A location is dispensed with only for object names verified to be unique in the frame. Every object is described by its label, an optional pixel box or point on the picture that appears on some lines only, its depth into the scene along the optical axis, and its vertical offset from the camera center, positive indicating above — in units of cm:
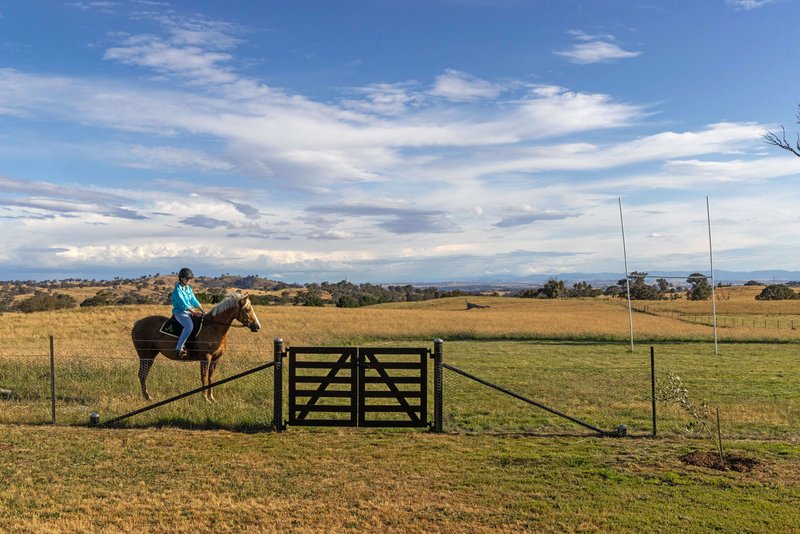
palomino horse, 1329 -98
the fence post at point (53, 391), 1095 -173
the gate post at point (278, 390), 1059 -172
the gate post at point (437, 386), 1062 -173
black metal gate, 1055 -177
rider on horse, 1287 -23
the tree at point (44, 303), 6328 -65
